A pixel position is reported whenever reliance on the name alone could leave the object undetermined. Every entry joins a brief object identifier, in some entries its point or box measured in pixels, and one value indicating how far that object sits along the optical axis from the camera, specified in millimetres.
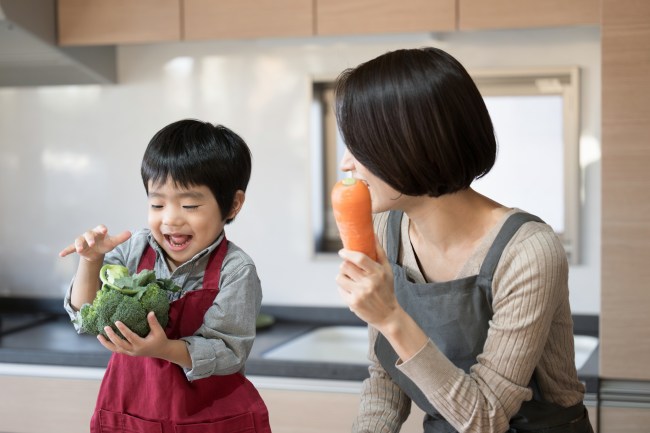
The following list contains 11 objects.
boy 1464
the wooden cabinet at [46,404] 2648
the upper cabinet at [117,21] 2797
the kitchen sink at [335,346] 2756
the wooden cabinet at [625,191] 2240
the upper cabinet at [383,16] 2600
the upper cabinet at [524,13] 2527
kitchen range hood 2721
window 2861
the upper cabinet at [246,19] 2699
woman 1271
